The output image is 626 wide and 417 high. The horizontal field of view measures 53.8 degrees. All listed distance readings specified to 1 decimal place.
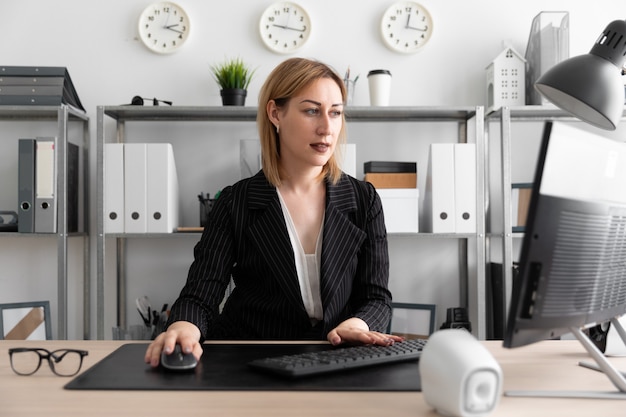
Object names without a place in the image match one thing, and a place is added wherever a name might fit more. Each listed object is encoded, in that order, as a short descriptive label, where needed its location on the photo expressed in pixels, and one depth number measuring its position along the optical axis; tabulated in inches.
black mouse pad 37.2
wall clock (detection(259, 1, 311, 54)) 112.4
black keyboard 39.6
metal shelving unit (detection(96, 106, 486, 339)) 100.0
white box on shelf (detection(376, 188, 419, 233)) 101.5
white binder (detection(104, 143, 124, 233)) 100.2
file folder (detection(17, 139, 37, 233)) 100.3
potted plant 103.9
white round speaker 30.9
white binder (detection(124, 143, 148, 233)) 100.0
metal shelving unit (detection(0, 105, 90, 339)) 100.0
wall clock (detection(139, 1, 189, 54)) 112.7
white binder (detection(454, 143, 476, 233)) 100.4
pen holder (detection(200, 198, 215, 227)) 104.0
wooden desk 32.8
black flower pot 103.7
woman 62.5
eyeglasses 42.2
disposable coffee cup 104.3
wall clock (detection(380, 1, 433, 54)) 112.9
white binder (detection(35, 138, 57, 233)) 100.3
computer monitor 32.5
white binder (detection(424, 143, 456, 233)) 100.4
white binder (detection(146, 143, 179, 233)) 100.1
